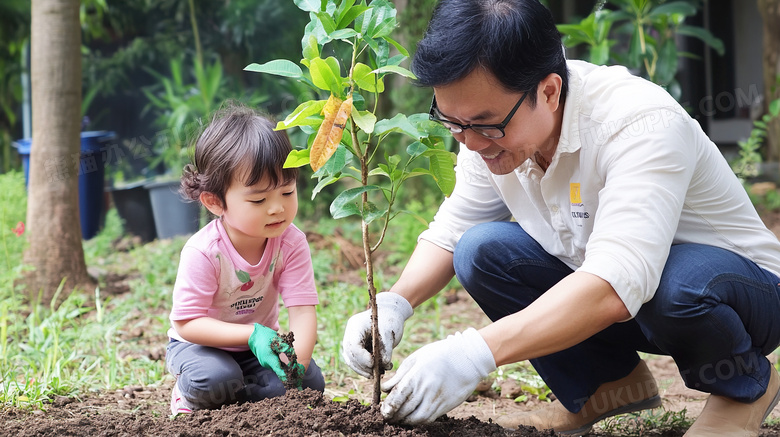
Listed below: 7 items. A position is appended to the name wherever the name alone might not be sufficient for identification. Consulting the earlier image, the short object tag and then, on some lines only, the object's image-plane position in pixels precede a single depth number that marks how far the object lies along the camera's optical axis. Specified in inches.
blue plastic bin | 222.2
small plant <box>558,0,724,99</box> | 174.0
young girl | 77.9
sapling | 62.1
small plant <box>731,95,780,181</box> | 192.0
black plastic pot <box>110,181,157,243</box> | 229.5
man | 61.5
